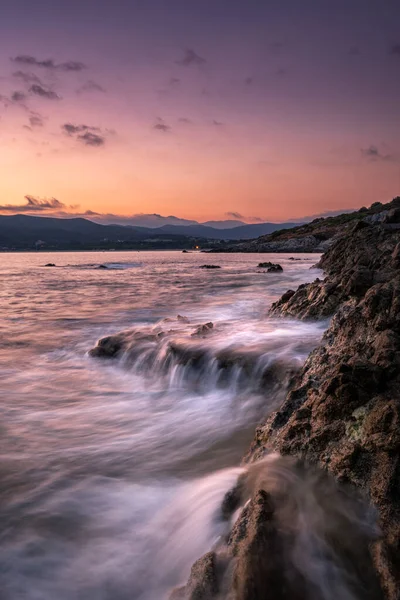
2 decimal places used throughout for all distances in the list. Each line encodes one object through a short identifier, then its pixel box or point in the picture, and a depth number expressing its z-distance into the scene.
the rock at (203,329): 9.96
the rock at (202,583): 2.75
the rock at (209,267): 49.65
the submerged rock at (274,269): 37.63
